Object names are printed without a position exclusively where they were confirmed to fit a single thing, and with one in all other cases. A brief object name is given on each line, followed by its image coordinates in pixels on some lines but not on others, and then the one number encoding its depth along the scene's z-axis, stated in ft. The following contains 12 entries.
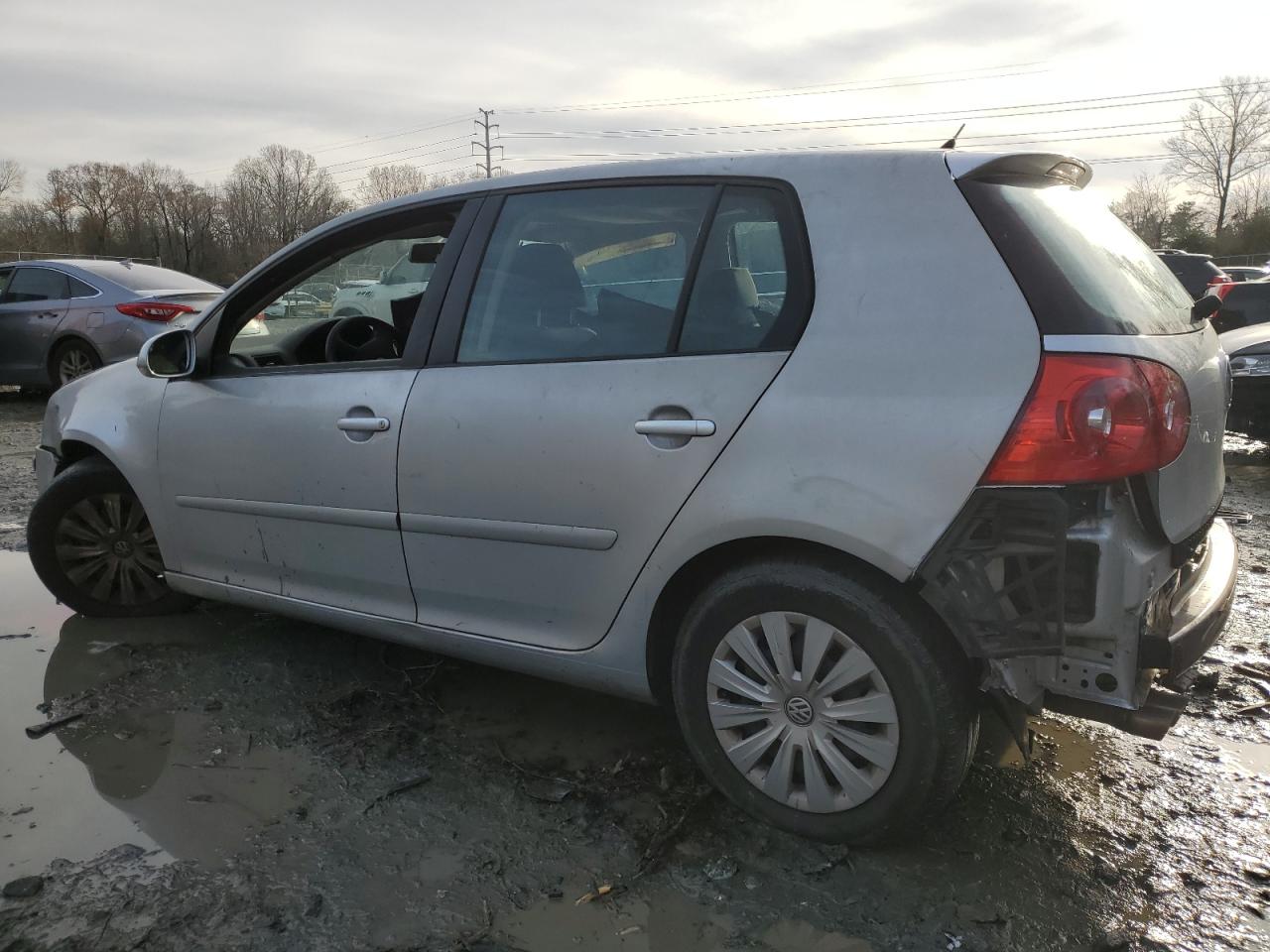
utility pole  233.76
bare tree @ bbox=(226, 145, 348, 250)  234.38
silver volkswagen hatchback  6.86
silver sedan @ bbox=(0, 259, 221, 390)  31.60
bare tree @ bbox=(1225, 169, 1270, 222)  163.02
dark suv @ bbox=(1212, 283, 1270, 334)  31.19
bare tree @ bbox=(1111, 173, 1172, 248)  175.52
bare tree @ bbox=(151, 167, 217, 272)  236.63
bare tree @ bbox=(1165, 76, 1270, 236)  223.10
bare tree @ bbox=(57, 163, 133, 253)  234.38
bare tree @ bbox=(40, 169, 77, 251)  208.23
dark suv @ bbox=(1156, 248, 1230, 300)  38.14
